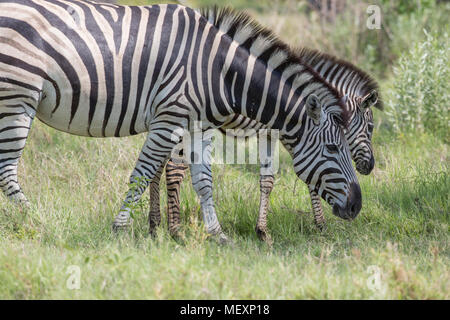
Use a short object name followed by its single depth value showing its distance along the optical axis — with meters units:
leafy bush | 16.05
